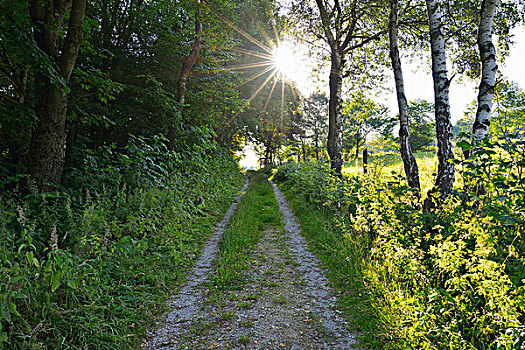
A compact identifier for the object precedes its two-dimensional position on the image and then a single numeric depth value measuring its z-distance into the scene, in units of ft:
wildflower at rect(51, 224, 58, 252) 9.82
